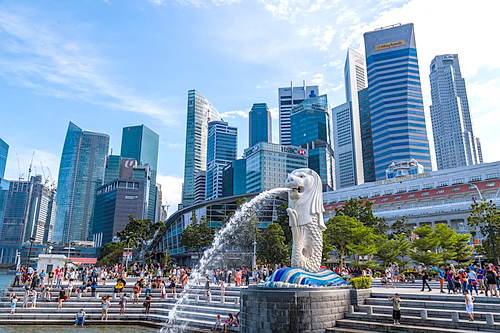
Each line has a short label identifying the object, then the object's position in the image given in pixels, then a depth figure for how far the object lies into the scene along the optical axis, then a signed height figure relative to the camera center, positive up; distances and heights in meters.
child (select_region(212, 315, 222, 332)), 19.28 -3.14
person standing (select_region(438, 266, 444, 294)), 19.78 -0.62
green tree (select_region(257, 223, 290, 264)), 40.78 +1.95
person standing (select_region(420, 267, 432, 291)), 20.78 -0.60
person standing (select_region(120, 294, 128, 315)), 23.97 -2.62
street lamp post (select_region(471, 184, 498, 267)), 24.54 +1.28
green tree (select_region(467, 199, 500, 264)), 28.85 +3.28
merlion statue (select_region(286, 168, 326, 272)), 17.97 +2.26
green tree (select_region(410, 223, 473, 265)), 35.68 +2.03
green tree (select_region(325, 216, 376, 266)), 38.19 +3.02
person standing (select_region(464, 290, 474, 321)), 13.87 -1.44
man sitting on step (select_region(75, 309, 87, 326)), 22.61 -3.33
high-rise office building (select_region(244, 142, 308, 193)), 126.12 +34.40
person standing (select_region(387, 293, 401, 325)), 14.46 -1.73
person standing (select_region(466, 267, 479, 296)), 17.41 -0.62
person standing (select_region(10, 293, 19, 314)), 23.53 -2.71
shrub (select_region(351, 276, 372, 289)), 17.86 -0.80
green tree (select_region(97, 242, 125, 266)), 62.44 +0.90
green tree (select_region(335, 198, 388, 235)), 47.75 +6.64
